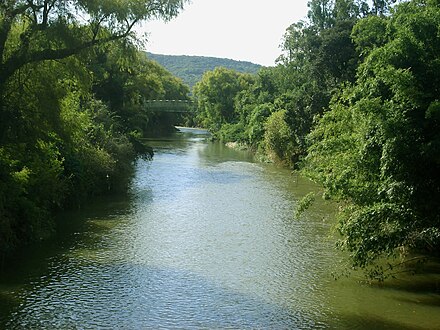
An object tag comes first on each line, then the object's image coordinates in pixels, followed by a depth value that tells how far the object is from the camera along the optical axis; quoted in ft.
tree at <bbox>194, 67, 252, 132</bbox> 289.53
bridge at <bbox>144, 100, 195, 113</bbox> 261.48
